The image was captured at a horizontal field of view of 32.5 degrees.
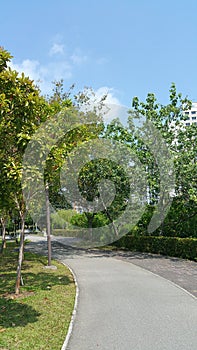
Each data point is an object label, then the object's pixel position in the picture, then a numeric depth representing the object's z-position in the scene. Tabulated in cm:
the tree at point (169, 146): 1756
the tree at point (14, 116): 782
